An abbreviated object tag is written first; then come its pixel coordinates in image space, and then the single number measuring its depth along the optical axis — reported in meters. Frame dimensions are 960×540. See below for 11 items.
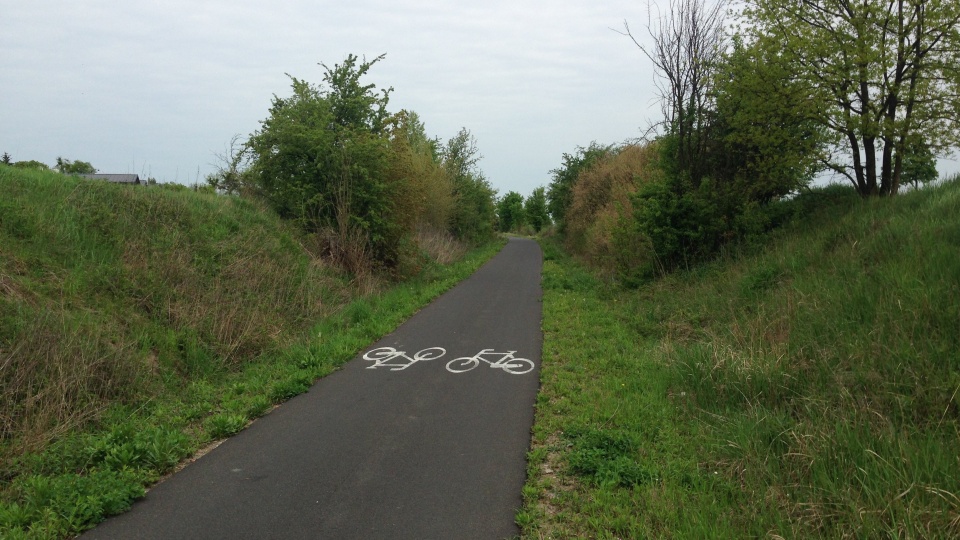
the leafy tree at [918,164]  12.16
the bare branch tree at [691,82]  14.44
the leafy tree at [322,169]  16.57
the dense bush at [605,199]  18.58
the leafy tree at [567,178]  40.94
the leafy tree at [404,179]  18.41
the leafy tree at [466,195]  39.38
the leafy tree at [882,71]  11.38
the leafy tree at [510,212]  105.59
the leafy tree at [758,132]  12.61
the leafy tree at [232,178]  17.42
